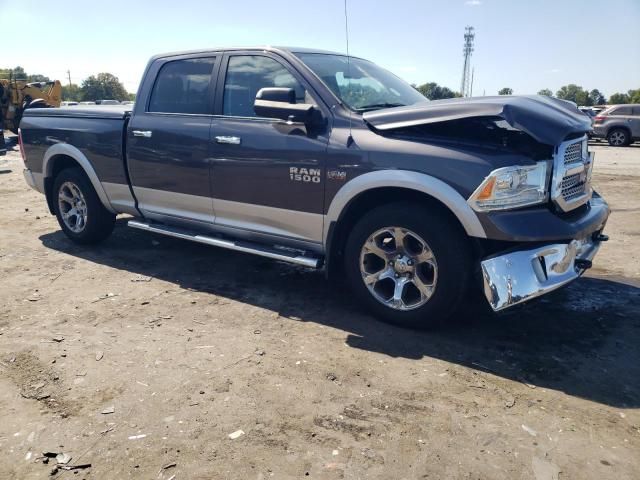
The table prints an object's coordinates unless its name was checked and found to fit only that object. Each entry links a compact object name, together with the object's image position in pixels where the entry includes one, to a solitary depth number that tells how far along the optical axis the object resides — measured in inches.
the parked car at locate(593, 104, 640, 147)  754.2
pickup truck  127.6
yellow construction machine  832.2
